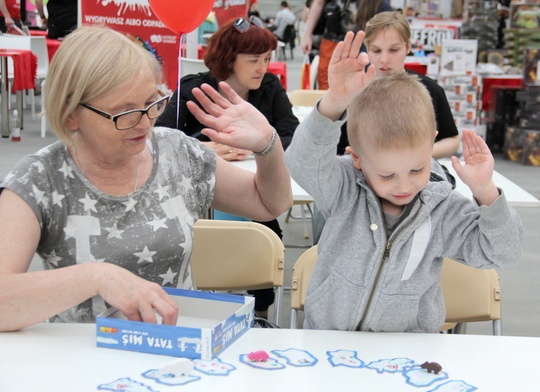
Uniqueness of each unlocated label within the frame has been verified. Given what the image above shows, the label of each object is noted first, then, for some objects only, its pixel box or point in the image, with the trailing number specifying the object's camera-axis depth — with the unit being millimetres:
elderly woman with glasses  1753
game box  1470
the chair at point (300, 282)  2133
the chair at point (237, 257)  2408
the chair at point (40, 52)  8812
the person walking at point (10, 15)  9019
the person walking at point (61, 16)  7664
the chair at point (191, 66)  5840
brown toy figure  1452
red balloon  3582
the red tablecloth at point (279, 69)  7246
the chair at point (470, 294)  2213
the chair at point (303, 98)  5659
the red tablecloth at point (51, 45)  8391
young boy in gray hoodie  1663
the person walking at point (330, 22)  7258
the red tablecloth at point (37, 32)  11235
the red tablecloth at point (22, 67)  7695
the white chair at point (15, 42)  8281
